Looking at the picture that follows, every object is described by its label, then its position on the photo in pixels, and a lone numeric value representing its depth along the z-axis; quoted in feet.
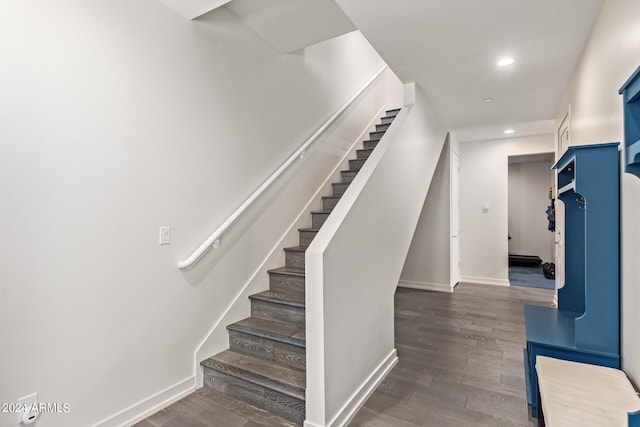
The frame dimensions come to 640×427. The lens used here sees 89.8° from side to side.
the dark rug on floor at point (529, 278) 18.53
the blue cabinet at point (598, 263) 5.02
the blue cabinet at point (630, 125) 3.39
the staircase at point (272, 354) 6.44
